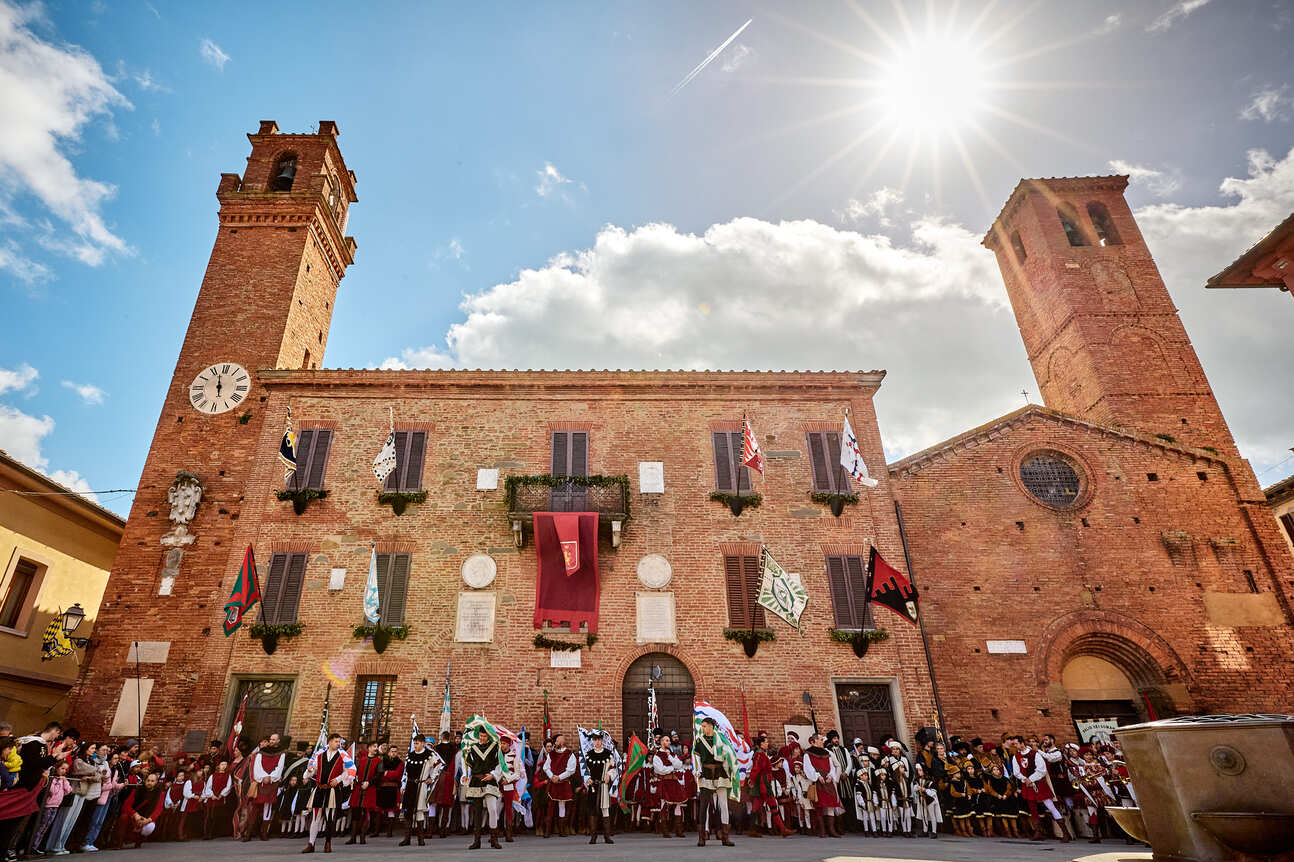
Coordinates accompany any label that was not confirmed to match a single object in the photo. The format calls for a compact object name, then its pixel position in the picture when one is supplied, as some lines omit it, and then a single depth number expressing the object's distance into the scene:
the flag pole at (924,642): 15.96
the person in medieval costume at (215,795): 12.90
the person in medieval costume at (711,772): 10.98
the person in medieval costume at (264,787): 12.67
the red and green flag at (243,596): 14.94
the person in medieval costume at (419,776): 12.36
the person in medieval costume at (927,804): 13.11
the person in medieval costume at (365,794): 12.32
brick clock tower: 15.69
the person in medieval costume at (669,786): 12.55
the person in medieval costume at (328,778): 11.31
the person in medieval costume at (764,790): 12.98
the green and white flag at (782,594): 14.88
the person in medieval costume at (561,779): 12.72
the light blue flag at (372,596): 15.14
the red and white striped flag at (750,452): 16.30
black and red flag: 15.11
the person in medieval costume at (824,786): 12.75
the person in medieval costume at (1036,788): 12.95
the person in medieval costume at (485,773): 11.26
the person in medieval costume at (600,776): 12.44
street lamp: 15.40
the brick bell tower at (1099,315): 22.94
